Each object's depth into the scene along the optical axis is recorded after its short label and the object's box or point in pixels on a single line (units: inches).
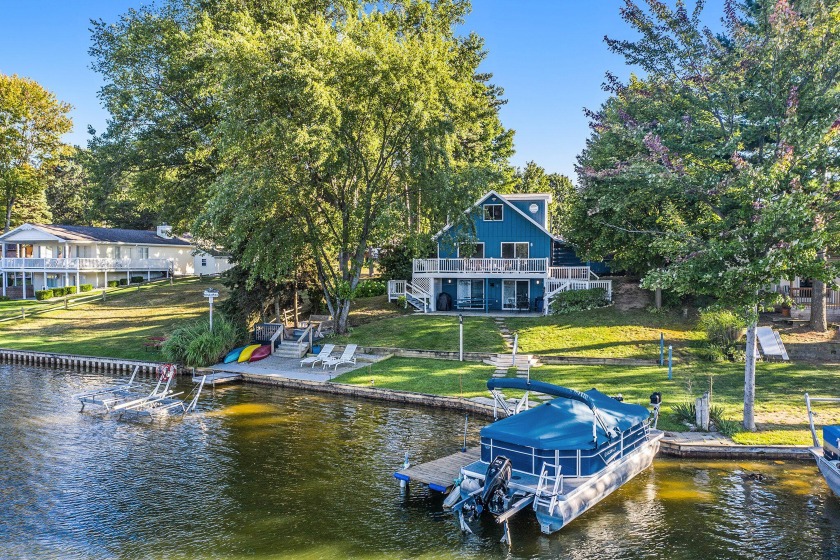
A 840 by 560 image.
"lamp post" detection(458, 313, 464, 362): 966.8
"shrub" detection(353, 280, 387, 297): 1471.5
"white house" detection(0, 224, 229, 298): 1860.2
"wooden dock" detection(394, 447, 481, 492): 481.4
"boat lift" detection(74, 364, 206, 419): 743.7
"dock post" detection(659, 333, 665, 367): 902.4
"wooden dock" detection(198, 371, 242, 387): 932.4
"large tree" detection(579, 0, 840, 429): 560.7
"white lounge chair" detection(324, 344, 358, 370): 975.0
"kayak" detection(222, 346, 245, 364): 1064.8
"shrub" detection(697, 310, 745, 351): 952.9
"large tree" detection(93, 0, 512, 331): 966.4
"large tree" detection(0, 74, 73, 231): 2074.3
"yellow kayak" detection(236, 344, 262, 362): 1067.7
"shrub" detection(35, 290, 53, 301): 1787.6
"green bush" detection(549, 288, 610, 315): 1213.1
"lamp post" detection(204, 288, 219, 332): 1061.8
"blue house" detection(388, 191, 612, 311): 1289.4
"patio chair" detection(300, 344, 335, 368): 1000.2
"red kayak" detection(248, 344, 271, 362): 1077.8
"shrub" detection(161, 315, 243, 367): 1029.8
